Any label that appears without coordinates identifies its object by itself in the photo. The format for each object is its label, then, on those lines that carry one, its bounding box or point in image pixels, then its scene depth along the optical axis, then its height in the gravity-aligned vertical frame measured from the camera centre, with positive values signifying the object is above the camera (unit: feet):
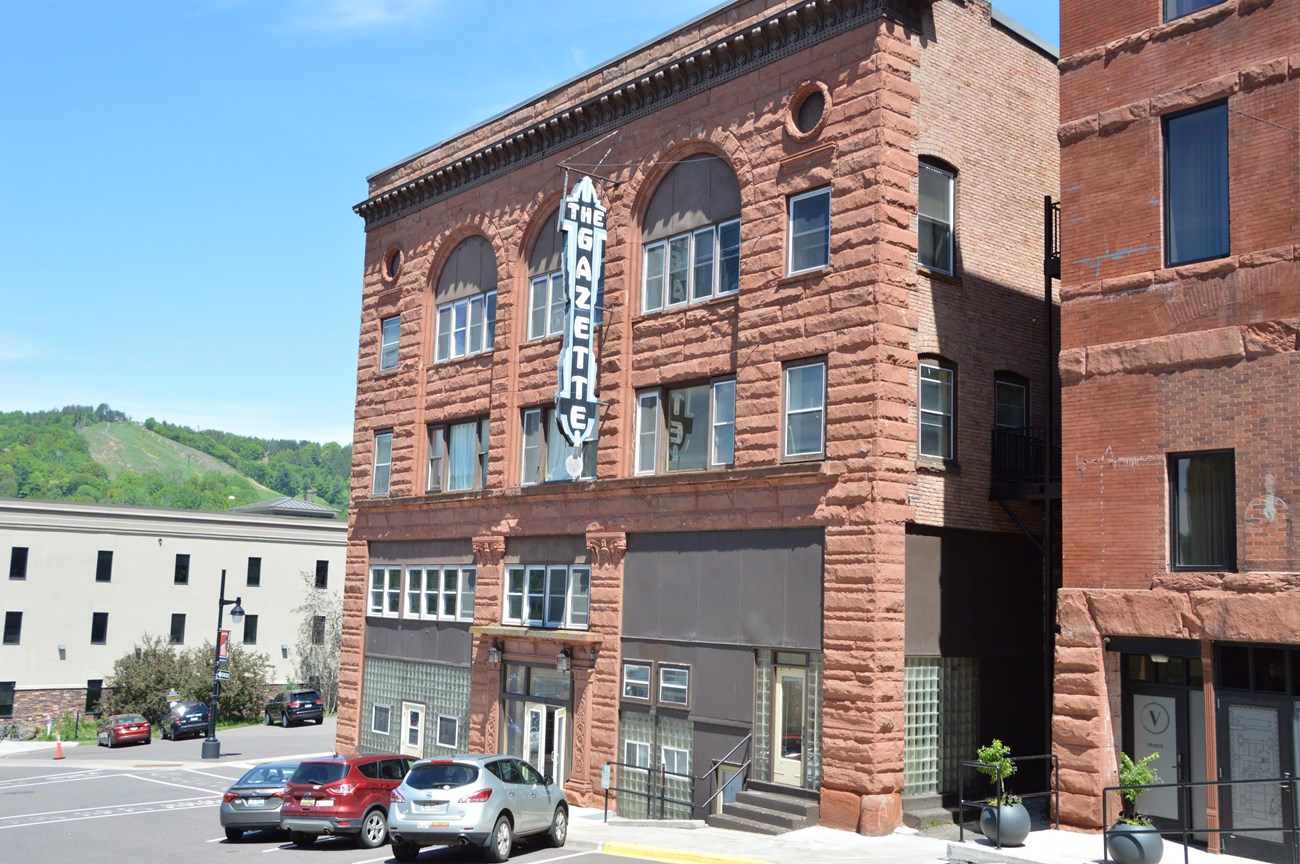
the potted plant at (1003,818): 65.00 -11.20
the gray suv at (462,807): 66.54 -11.92
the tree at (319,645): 247.09 -12.78
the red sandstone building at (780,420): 78.79 +12.09
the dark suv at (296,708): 204.44 -20.92
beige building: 222.69 -1.63
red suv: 74.84 -13.18
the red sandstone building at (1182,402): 62.69 +10.71
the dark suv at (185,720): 193.98 -22.27
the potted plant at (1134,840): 58.65 -10.95
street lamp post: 153.28 -20.04
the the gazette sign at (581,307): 95.71 +21.56
